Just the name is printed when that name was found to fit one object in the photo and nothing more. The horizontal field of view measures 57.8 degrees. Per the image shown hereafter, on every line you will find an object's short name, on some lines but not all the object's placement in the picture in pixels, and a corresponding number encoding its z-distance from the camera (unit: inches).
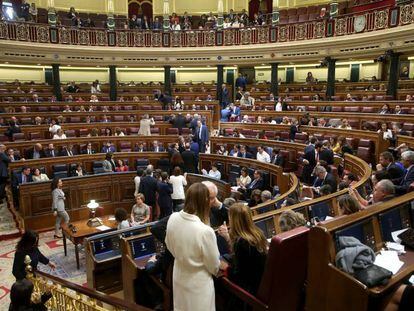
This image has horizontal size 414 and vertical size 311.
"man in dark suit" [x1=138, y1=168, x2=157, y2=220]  278.7
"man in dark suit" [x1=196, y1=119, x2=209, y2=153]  418.8
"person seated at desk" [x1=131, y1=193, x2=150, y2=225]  235.0
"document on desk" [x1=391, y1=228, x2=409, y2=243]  116.5
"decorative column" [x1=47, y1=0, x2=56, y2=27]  598.4
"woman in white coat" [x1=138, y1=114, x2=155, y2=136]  434.9
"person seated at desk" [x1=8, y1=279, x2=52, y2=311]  104.3
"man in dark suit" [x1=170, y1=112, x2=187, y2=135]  460.4
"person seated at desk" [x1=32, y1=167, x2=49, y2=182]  305.7
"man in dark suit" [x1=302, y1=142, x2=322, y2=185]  313.7
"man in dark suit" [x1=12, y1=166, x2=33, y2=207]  304.6
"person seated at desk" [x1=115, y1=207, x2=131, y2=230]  209.3
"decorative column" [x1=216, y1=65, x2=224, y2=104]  670.5
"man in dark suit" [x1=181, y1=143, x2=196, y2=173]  346.3
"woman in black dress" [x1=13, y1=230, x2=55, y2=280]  143.7
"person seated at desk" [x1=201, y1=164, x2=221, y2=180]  337.1
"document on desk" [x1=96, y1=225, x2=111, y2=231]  242.5
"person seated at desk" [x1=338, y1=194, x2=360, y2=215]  136.9
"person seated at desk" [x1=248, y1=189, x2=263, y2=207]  227.6
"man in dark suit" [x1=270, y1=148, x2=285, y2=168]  344.5
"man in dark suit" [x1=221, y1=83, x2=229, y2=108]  645.7
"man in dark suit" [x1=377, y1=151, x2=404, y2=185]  194.5
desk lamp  249.3
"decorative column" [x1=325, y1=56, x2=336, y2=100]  571.8
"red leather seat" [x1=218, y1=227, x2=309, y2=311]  91.7
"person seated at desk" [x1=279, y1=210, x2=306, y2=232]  116.2
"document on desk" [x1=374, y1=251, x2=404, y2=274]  96.0
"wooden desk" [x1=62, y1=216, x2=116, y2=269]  229.8
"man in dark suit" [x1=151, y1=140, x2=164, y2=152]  403.8
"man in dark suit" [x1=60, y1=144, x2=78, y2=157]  367.6
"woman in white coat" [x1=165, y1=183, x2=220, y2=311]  86.6
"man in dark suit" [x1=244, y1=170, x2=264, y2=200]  288.0
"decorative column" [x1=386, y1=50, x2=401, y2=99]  489.9
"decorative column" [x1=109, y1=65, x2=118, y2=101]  660.1
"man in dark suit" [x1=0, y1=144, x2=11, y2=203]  319.0
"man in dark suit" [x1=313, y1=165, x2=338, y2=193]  235.3
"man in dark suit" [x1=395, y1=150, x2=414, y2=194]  163.9
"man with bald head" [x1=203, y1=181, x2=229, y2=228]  144.1
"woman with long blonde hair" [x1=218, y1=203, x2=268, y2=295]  95.3
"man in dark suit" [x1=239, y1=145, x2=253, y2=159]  366.9
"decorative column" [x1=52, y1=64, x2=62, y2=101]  617.6
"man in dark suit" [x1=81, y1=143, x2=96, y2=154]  379.2
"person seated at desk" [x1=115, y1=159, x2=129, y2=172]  355.3
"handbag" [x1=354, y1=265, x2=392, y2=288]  83.0
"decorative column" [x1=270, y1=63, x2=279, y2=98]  634.2
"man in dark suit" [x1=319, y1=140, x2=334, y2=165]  297.6
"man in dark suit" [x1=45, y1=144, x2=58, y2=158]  358.6
